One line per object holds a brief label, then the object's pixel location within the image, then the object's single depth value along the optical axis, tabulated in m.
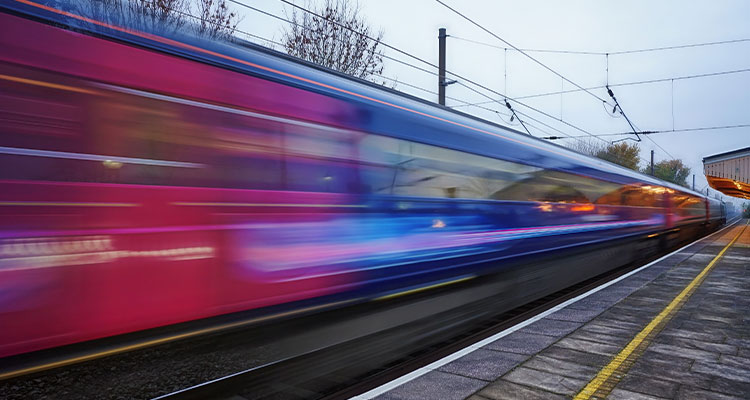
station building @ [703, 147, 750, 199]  25.28
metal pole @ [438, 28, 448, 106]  12.60
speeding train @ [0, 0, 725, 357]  2.52
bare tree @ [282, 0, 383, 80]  15.15
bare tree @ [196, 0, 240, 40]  12.58
